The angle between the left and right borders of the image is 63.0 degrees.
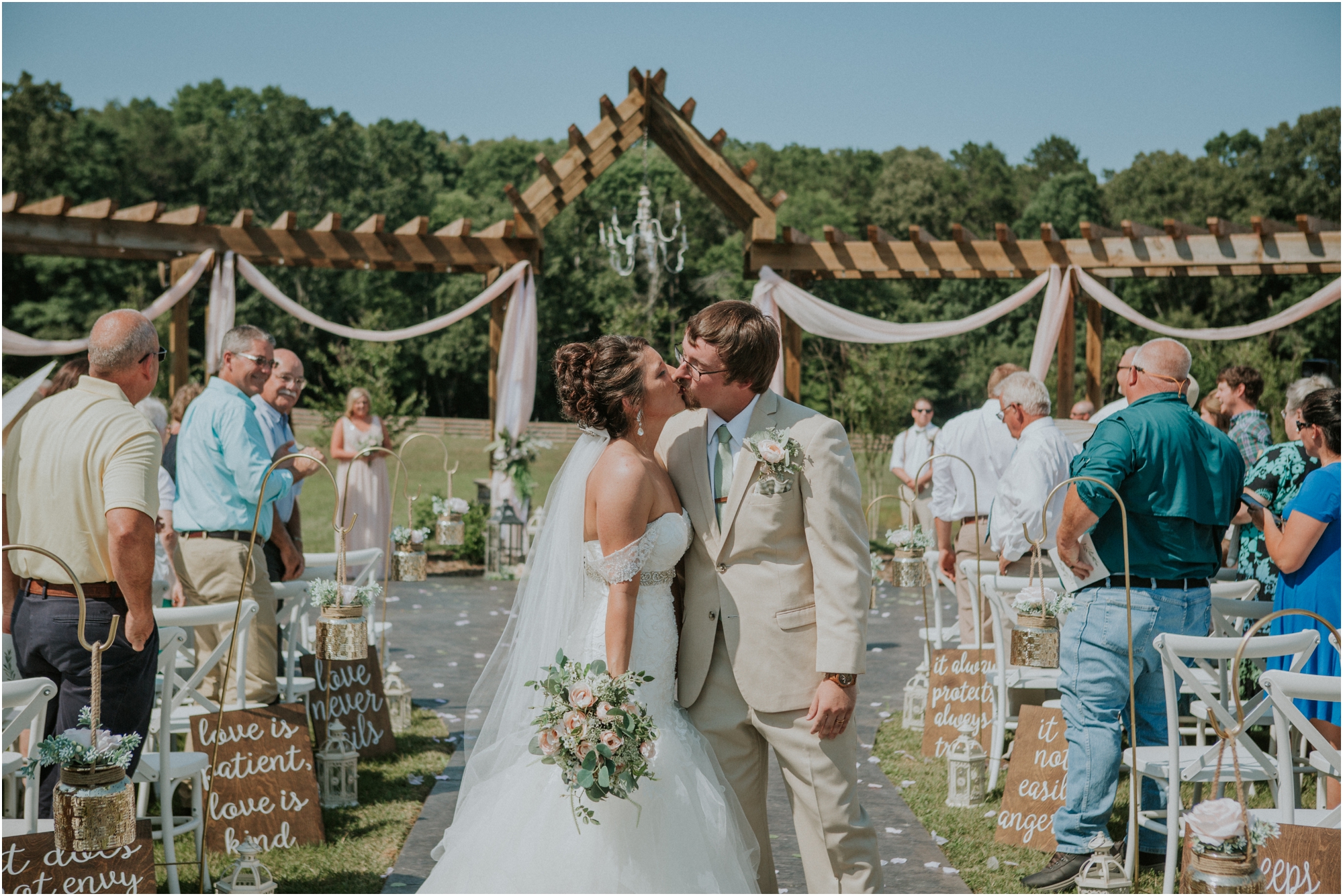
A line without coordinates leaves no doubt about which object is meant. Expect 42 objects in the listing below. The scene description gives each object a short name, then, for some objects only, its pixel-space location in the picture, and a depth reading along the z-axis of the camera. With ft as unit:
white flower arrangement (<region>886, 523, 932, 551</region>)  18.89
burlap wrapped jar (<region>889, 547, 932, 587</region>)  18.34
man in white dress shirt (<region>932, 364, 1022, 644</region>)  22.15
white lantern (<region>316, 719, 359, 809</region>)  15.92
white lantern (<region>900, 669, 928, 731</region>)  20.74
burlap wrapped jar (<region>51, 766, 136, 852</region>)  8.61
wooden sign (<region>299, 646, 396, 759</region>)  17.44
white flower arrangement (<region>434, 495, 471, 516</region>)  19.72
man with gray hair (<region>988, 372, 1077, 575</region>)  17.24
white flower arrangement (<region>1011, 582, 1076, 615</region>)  12.73
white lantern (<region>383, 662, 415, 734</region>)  20.22
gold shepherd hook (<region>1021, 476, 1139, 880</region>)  11.74
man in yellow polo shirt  11.57
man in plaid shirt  20.93
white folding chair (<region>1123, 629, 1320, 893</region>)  11.70
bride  9.50
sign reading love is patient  14.02
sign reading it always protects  18.21
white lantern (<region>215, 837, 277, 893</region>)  12.27
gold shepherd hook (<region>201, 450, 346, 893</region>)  11.08
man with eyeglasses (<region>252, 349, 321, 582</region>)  18.20
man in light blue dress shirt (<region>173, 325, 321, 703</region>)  16.47
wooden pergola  37.29
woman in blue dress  14.07
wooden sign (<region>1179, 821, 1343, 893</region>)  9.46
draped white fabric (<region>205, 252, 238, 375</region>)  38.19
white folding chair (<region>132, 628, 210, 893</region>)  12.53
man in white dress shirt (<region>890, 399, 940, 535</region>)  36.52
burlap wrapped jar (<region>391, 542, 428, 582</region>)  17.70
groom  9.74
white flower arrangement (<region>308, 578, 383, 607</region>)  13.29
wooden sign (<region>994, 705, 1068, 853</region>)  14.38
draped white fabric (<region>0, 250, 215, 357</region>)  36.76
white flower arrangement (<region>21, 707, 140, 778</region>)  8.67
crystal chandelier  41.68
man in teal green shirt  12.85
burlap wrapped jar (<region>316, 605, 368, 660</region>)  13.17
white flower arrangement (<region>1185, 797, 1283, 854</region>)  7.57
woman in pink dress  34.32
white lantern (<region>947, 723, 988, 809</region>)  16.21
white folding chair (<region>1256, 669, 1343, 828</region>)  10.51
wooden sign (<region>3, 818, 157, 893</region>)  9.74
